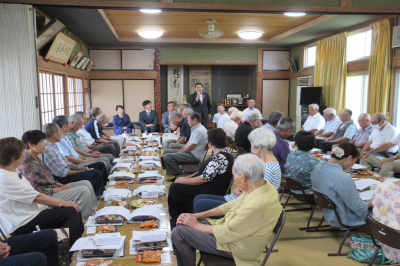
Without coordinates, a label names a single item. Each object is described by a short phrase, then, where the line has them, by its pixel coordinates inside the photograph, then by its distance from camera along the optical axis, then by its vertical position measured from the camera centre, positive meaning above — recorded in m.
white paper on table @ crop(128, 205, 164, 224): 2.21 -0.83
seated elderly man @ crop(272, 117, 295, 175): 3.97 -0.48
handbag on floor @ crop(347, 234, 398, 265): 2.76 -1.39
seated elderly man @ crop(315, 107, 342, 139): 6.70 -0.47
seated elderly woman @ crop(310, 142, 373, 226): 2.81 -0.81
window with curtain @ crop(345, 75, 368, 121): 7.21 +0.21
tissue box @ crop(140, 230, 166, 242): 1.91 -0.85
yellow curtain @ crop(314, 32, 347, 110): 7.55 +0.87
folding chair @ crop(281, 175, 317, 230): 3.44 -0.96
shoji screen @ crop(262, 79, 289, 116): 10.69 +0.20
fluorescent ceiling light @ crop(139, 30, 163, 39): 7.43 +1.66
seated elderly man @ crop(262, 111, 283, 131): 4.82 -0.28
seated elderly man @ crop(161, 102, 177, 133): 7.20 -0.58
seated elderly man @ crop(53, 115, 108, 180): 4.09 -0.75
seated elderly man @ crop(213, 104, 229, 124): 9.40 -0.42
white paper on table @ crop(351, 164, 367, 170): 3.80 -0.81
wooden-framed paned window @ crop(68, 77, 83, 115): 7.76 +0.15
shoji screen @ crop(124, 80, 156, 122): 10.21 +0.19
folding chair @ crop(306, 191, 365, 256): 2.86 -0.98
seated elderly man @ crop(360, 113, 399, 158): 5.09 -0.53
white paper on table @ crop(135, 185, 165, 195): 2.70 -0.79
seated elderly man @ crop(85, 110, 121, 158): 6.32 -0.59
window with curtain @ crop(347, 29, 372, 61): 6.89 +1.36
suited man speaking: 8.70 -0.06
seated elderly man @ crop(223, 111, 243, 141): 6.64 -0.50
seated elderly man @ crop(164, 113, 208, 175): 4.85 -0.74
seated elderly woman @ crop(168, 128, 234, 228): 3.12 -0.84
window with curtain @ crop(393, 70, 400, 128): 6.10 -0.04
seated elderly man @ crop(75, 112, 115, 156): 5.74 -0.87
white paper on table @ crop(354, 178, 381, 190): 3.17 -0.85
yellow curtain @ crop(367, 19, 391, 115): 6.13 +0.71
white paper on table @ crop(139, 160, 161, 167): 3.76 -0.77
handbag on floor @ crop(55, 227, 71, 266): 2.79 -1.44
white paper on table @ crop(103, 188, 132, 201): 2.60 -0.81
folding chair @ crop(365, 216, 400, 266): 2.01 -0.89
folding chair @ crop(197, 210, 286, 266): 2.09 -1.12
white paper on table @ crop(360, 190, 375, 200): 2.99 -0.91
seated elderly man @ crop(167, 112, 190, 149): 5.81 -0.58
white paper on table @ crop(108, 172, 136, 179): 3.18 -0.78
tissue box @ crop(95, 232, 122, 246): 1.86 -0.85
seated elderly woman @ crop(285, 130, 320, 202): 3.45 -0.71
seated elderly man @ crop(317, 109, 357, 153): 6.12 -0.62
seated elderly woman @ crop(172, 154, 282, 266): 1.97 -0.84
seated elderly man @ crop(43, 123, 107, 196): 3.57 -0.86
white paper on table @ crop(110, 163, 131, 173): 3.61 -0.78
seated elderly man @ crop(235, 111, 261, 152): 4.99 -0.47
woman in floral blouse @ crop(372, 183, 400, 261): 2.15 -0.76
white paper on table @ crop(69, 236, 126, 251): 1.82 -0.88
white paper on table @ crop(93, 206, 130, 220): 2.24 -0.83
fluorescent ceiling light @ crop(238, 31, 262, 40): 7.65 +1.70
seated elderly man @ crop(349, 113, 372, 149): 5.46 -0.51
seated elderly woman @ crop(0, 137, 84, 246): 2.31 -0.83
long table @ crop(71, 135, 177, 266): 1.75 -0.89
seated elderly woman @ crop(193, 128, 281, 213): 2.78 -0.59
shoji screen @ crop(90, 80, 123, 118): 10.04 +0.19
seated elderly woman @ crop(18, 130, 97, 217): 2.92 -0.79
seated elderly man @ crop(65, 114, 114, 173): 4.73 -0.74
